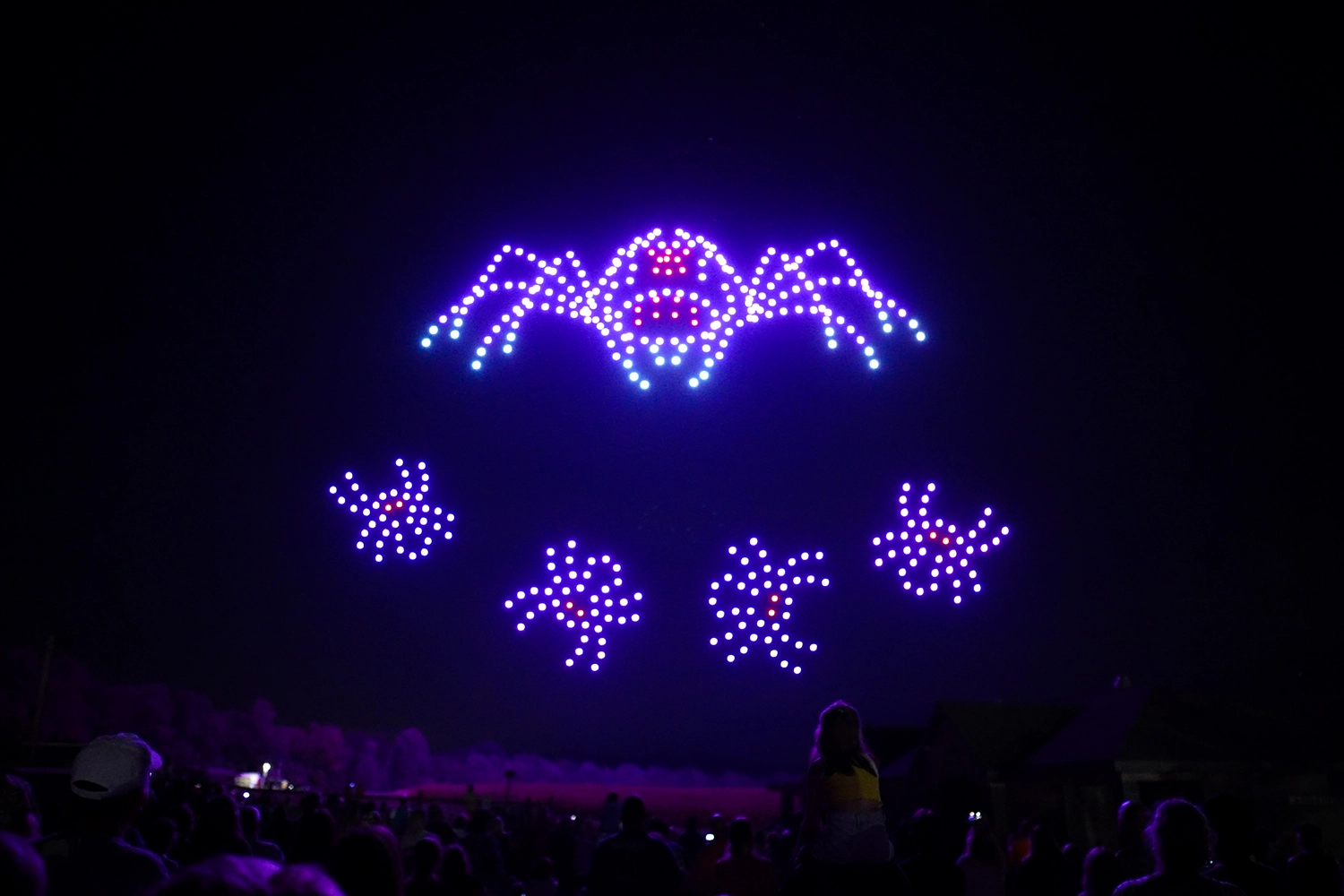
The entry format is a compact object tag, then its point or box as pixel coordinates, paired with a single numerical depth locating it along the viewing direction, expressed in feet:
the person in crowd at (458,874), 17.16
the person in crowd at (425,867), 15.67
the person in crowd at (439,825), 28.09
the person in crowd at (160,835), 20.38
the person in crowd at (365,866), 9.54
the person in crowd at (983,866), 20.99
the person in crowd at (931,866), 17.22
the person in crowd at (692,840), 42.86
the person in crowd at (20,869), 5.57
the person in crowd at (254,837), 16.94
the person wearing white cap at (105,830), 10.39
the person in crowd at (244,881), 4.71
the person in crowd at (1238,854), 14.55
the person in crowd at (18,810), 14.05
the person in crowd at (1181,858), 12.05
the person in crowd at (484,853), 27.78
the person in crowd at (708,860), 21.27
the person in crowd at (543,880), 28.32
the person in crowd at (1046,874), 21.16
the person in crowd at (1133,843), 20.06
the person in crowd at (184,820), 22.59
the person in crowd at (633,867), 19.21
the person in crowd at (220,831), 14.73
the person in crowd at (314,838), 14.87
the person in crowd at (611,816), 38.55
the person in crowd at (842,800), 12.60
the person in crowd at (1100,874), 17.39
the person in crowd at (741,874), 20.08
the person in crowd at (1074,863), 21.48
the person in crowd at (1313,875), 16.33
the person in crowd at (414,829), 27.43
